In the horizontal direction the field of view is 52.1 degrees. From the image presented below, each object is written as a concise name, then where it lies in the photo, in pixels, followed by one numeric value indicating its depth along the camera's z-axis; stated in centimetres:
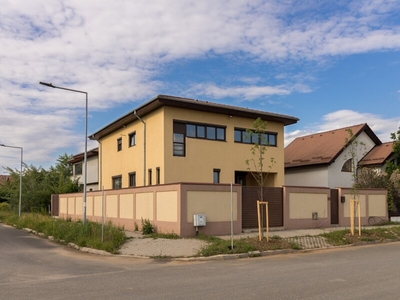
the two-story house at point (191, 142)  2144
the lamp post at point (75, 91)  1716
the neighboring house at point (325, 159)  2853
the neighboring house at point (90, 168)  3625
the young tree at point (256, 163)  2394
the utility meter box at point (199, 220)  1573
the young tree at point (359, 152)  2931
